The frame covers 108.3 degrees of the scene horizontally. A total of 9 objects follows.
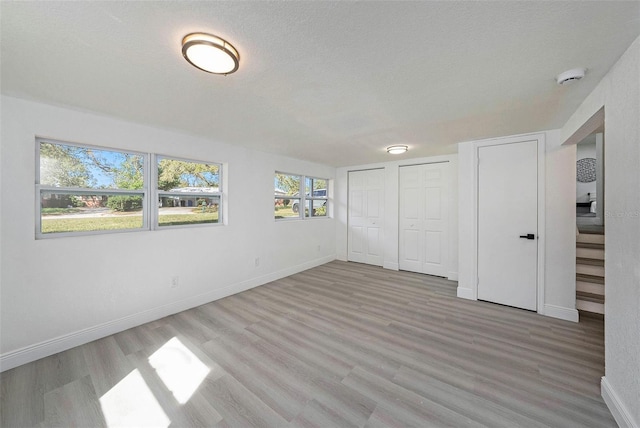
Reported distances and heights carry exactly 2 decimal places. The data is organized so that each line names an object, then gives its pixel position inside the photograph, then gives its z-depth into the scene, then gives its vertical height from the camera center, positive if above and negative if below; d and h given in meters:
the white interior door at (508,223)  2.99 -0.15
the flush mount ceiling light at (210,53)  1.28 +0.94
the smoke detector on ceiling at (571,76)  1.58 +0.97
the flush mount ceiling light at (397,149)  3.64 +1.03
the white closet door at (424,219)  4.41 -0.12
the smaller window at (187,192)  2.96 +0.28
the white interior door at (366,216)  5.23 -0.10
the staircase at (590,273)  2.90 -0.79
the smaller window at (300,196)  4.56 +0.34
